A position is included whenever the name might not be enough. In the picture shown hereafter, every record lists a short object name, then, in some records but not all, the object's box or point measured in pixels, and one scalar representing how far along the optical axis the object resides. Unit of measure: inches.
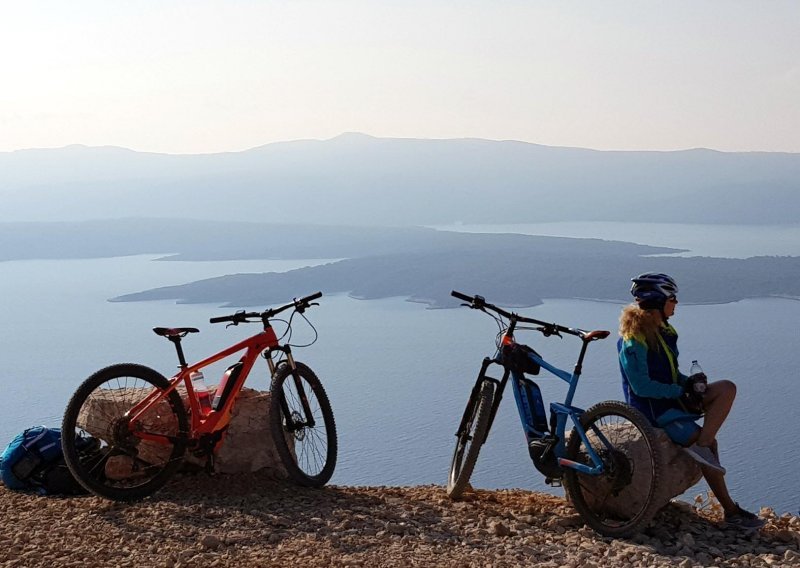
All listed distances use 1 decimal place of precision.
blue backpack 273.6
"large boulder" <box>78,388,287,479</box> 267.0
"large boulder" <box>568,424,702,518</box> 234.1
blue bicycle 231.8
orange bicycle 258.5
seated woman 231.6
